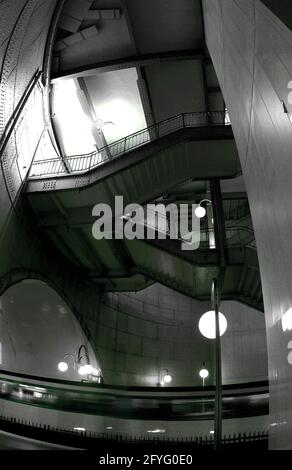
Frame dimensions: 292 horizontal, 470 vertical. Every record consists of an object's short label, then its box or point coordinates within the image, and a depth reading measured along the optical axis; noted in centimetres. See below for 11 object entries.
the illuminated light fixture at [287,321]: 345
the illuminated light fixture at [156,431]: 639
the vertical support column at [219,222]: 1359
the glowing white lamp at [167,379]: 2021
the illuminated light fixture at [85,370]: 1662
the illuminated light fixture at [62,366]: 1779
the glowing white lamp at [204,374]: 2009
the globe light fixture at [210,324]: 508
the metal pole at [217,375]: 410
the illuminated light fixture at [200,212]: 1713
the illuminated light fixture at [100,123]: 1833
